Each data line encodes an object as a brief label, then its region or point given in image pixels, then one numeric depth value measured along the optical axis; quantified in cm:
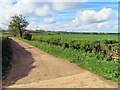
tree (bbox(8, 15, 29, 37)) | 3086
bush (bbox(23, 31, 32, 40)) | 2527
